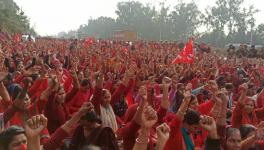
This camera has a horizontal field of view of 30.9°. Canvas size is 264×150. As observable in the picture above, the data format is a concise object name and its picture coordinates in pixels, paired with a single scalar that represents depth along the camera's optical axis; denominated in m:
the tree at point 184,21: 64.06
